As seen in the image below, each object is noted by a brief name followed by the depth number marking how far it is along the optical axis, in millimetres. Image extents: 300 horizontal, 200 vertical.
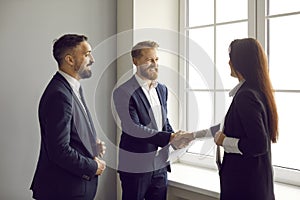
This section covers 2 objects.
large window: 2404
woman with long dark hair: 1702
